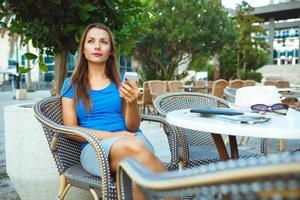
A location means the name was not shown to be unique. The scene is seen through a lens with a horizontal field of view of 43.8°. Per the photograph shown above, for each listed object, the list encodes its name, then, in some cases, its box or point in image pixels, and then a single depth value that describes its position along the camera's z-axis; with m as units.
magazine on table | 1.75
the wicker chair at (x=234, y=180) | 0.63
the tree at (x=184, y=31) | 16.84
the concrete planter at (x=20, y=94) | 19.84
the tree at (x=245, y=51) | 22.12
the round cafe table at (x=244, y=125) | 1.56
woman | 2.23
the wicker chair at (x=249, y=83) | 9.14
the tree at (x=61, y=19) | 2.97
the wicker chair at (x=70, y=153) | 1.92
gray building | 43.41
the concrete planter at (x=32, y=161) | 2.77
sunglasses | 2.09
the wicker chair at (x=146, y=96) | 9.52
